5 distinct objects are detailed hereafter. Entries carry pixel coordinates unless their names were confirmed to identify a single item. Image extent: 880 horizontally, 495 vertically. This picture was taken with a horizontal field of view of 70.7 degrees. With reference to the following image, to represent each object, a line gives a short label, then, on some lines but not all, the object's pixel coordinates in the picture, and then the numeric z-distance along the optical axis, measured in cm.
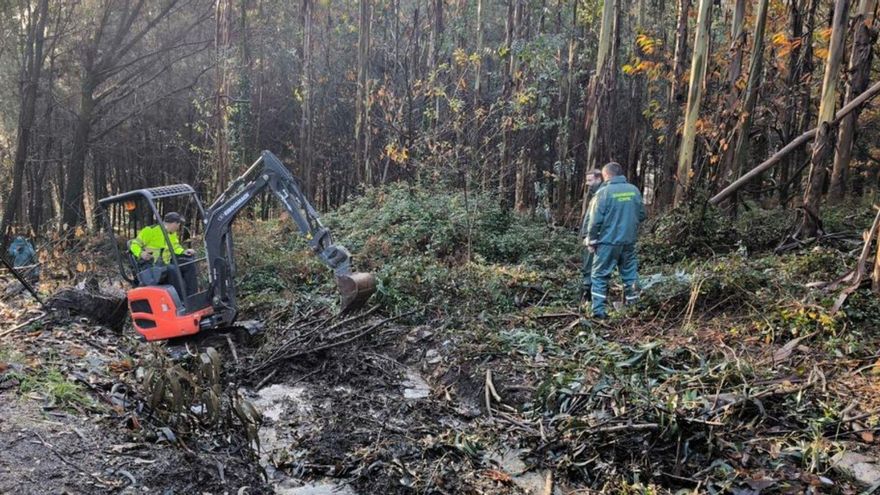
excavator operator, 829
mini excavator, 805
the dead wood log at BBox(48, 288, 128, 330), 733
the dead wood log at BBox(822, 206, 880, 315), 624
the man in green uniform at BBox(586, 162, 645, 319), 802
